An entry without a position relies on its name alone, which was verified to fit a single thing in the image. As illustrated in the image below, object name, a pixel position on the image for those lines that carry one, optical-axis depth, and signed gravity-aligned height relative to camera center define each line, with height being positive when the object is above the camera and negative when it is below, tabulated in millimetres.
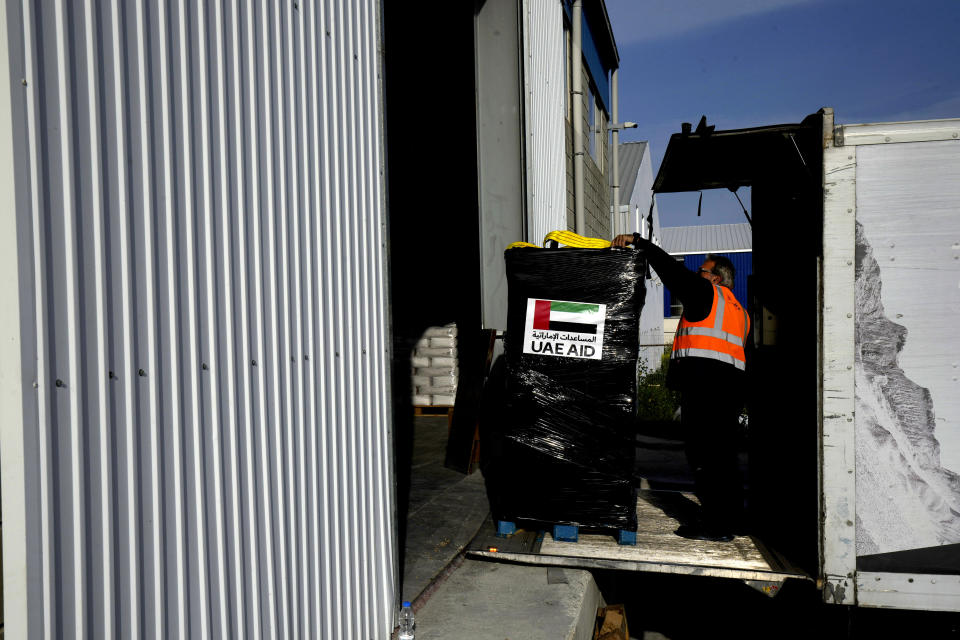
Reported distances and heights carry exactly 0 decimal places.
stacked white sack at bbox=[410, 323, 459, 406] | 9188 -773
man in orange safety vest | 4781 -569
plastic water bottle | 3355 -1510
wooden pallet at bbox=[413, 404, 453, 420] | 9328 -1344
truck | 3605 -319
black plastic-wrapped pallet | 4434 -493
